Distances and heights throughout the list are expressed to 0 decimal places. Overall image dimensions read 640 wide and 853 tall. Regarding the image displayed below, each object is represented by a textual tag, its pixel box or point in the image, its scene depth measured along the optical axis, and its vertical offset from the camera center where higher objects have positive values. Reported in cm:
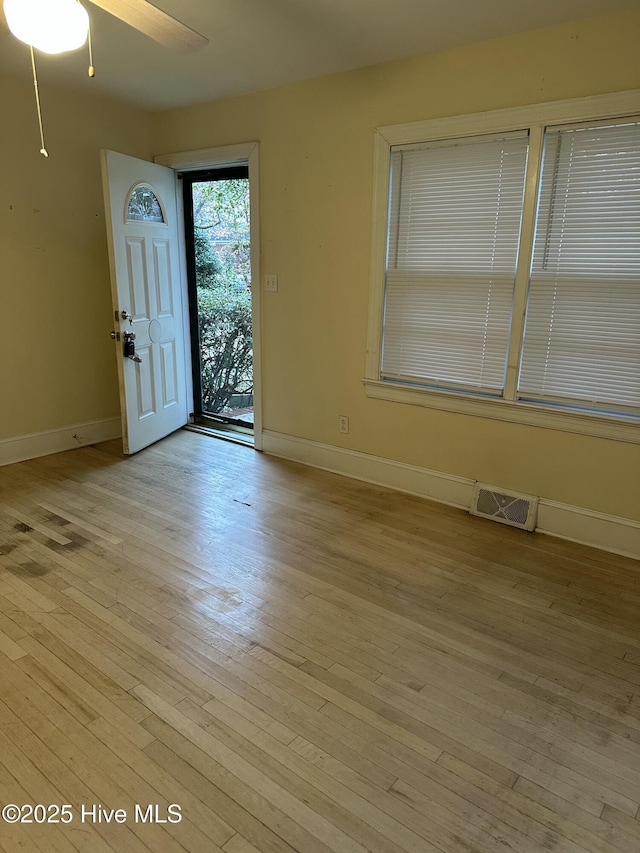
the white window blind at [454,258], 288 +14
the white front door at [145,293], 375 -12
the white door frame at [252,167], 380 +79
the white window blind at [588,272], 255 +7
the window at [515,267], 260 +10
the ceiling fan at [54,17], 145 +67
